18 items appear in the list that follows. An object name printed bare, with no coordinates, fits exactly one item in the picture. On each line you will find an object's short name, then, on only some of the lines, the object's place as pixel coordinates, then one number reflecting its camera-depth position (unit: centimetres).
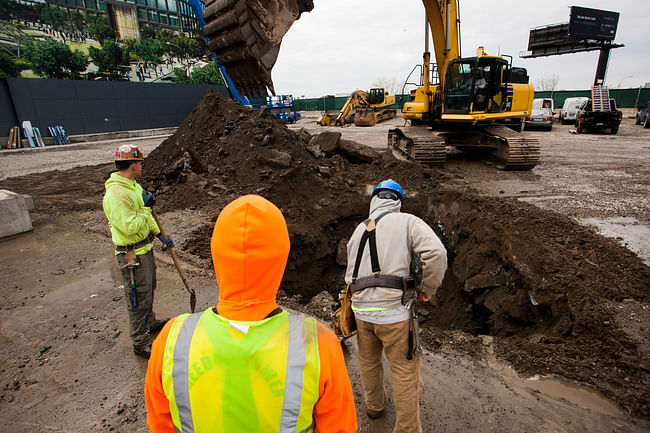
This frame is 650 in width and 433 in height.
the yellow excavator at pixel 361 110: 2722
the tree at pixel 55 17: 2567
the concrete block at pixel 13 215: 648
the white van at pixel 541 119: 2081
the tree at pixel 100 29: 2806
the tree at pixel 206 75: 3244
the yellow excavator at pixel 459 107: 969
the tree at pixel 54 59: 2392
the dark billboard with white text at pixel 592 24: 3084
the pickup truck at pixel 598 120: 1811
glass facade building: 2809
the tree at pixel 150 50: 2981
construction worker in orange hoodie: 110
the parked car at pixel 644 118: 2094
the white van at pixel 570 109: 2381
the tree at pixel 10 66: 2220
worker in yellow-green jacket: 314
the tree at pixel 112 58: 2684
